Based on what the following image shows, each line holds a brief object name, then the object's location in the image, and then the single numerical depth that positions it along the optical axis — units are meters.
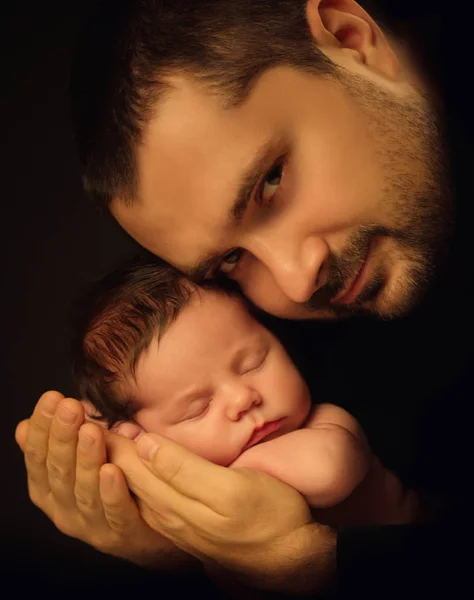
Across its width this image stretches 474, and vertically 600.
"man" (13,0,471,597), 0.85
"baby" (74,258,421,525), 0.91
